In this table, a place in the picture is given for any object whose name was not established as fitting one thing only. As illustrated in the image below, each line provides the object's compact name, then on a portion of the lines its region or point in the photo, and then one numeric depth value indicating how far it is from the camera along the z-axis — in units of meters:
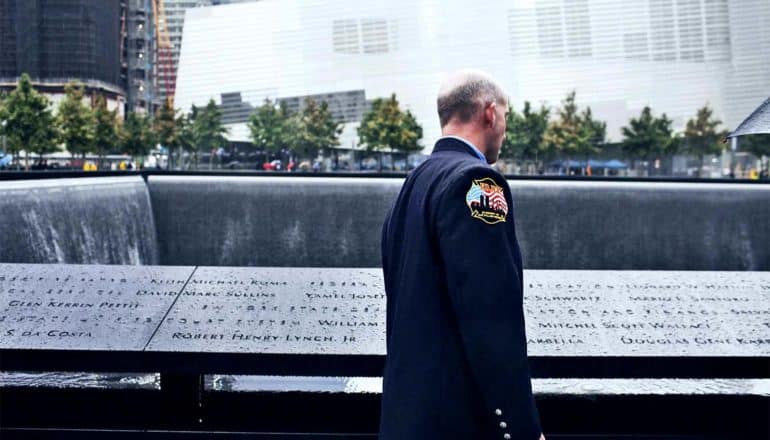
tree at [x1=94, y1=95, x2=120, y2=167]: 42.02
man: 1.88
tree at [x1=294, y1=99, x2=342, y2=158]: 51.28
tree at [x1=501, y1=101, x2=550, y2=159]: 51.50
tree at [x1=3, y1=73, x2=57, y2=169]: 34.92
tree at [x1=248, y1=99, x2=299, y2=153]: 51.69
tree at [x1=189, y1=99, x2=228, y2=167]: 51.16
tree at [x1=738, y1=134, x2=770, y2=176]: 46.41
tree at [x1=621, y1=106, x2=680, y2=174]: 51.69
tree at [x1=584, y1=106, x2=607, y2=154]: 52.06
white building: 55.41
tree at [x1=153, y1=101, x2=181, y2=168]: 49.72
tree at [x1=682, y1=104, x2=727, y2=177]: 52.69
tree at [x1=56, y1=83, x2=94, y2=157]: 38.50
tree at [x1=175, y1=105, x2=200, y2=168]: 50.45
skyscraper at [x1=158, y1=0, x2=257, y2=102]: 59.88
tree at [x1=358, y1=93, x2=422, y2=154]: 50.56
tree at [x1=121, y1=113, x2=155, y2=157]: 46.22
